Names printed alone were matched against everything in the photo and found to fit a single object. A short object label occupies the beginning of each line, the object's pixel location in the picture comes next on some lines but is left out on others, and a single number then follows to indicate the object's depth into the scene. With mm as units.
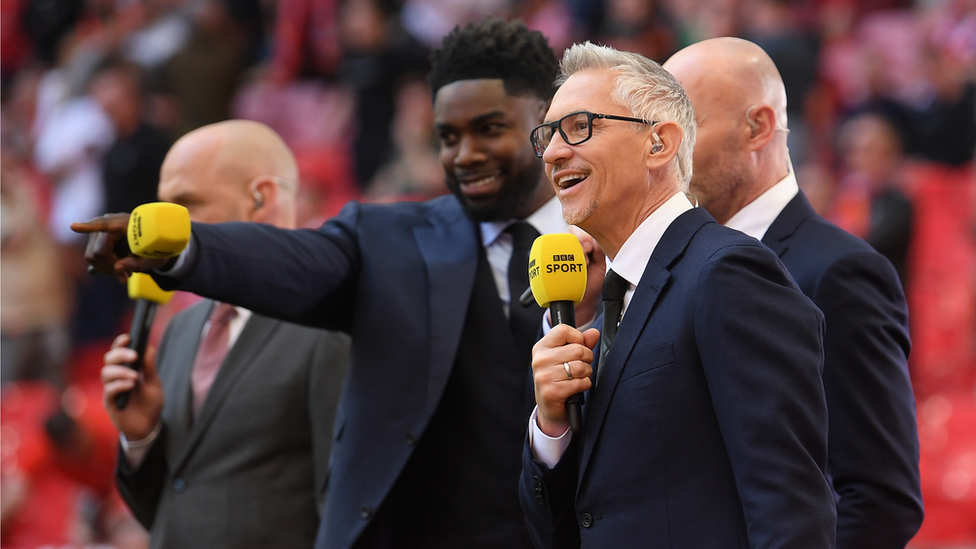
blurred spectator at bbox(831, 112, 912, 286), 12328
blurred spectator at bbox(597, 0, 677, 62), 15578
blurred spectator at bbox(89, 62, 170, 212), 16281
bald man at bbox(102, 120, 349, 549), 5941
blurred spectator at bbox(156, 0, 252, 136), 18312
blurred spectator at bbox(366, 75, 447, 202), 15016
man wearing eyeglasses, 3596
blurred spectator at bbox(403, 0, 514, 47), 17891
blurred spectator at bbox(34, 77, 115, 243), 18172
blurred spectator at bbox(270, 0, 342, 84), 19156
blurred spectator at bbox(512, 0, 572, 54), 16953
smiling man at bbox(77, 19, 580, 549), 5242
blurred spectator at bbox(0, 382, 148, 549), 11937
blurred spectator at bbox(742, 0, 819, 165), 14117
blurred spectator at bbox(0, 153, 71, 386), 15328
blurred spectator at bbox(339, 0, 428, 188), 16734
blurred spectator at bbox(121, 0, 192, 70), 19062
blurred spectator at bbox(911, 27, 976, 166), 14578
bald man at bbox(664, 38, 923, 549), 4898
